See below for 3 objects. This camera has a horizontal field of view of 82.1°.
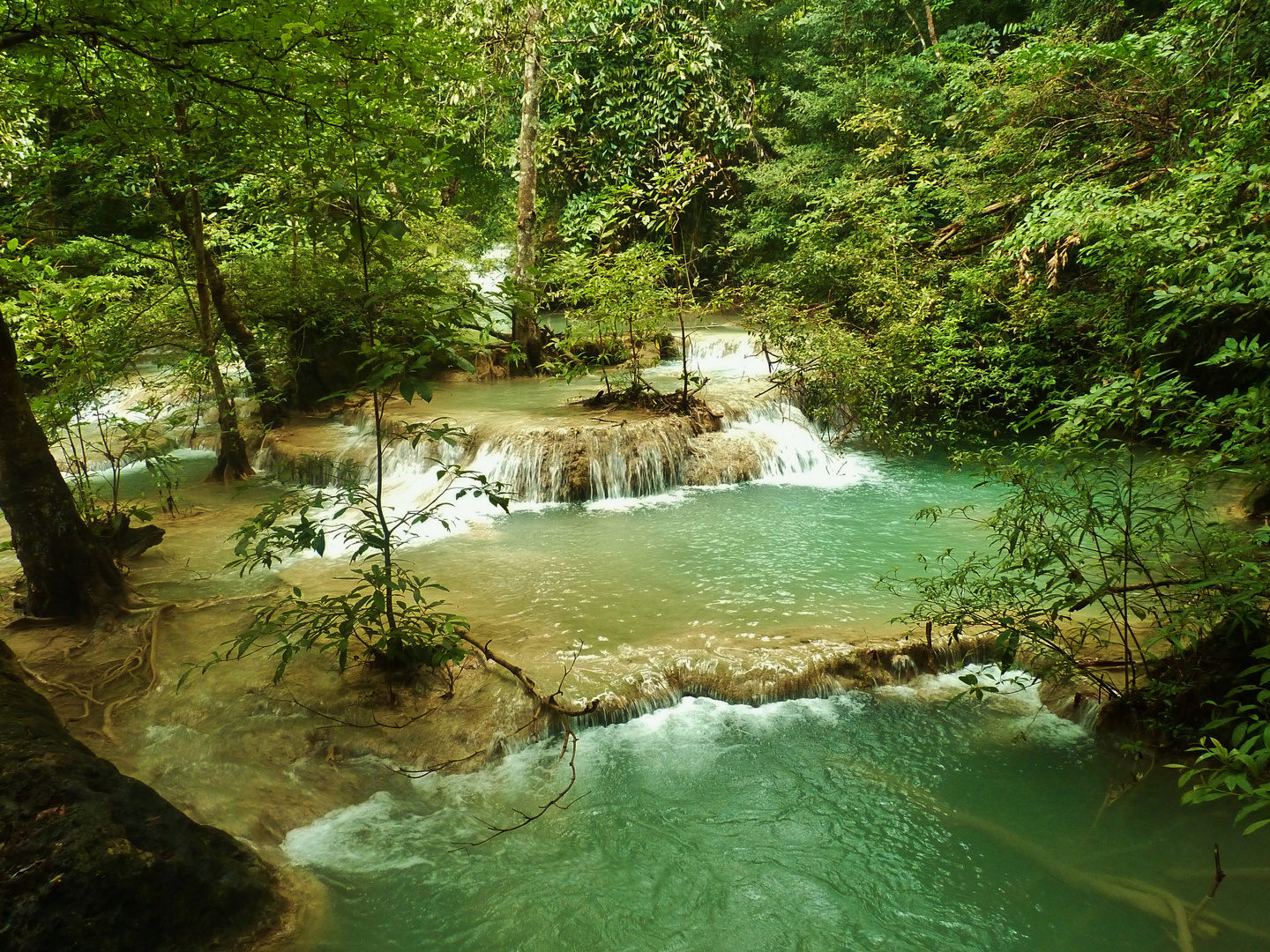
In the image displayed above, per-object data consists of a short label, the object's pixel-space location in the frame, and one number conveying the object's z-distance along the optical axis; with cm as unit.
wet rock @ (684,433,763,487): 998
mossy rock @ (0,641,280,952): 237
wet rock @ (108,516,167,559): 664
